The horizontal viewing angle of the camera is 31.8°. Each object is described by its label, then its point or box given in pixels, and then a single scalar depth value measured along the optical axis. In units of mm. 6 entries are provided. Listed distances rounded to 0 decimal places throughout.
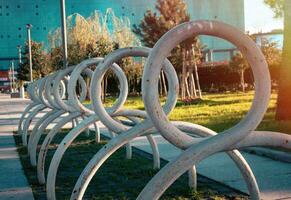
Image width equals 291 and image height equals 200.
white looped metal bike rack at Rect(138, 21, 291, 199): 3027
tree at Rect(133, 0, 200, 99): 22316
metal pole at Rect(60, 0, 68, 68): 15156
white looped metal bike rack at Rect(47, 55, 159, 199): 5141
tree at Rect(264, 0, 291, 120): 10445
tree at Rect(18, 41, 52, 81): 44062
